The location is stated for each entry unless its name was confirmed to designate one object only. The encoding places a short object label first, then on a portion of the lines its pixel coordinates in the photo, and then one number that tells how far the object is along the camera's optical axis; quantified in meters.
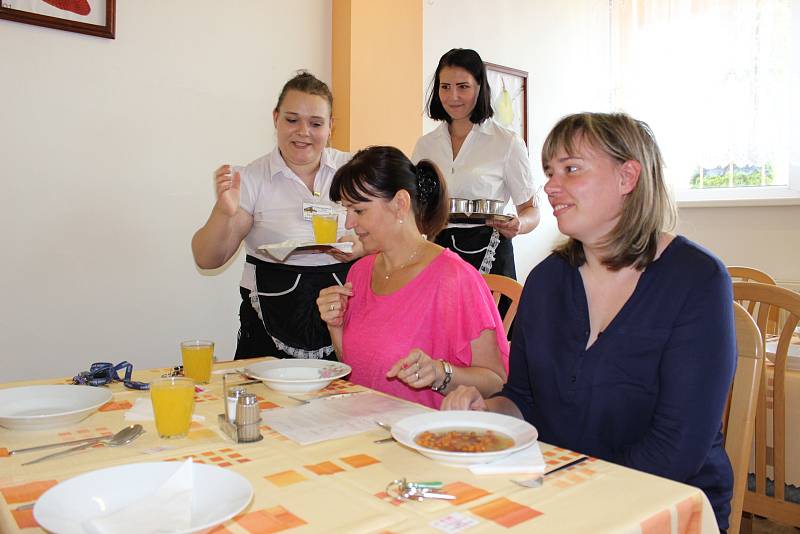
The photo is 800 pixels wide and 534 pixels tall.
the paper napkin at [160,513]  0.79
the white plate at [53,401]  1.32
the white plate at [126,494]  0.80
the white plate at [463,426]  0.98
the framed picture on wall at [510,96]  4.33
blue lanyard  1.59
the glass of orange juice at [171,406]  1.19
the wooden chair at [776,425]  1.65
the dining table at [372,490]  0.83
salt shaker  1.15
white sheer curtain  4.10
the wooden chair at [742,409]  1.29
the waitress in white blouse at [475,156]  2.73
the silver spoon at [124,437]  1.15
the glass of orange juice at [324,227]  2.17
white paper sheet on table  1.20
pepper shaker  1.23
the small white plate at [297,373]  1.49
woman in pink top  1.69
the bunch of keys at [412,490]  0.89
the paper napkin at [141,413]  1.33
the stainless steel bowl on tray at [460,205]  2.66
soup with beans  1.04
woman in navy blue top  1.19
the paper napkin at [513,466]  0.98
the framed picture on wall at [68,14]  2.50
